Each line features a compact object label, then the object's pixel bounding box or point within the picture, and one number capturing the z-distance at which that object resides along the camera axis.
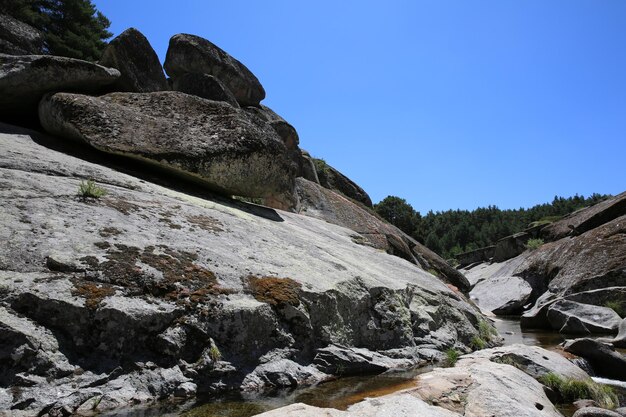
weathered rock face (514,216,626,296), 24.88
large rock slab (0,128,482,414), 5.37
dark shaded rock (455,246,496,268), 75.85
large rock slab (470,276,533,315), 28.81
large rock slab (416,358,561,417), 6.14
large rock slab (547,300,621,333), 18.33
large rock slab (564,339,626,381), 11.16
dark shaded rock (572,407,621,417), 6.74
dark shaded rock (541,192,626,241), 31.73
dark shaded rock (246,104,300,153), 30.41
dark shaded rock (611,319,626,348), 15.19
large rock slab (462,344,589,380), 9.26
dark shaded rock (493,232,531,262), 51.81
